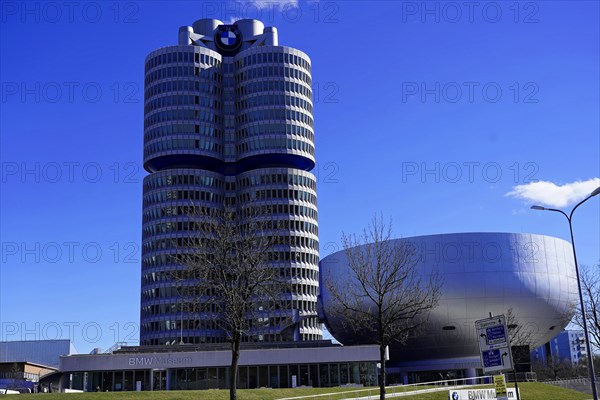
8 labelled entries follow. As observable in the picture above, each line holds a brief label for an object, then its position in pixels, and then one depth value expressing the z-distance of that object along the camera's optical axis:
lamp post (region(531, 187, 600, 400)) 38.47
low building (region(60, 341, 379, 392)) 84.81
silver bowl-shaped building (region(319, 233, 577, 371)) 105.25
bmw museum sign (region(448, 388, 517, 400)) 46.78
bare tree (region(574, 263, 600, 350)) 66.79
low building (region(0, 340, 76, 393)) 105.61
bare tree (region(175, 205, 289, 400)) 48.50
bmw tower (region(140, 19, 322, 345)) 161.50
